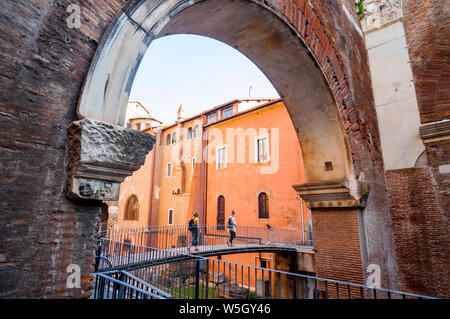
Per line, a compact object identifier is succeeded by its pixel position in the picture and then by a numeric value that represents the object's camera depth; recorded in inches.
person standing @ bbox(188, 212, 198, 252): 369.8
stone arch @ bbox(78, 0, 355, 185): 77.3
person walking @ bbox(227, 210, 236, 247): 404.4
